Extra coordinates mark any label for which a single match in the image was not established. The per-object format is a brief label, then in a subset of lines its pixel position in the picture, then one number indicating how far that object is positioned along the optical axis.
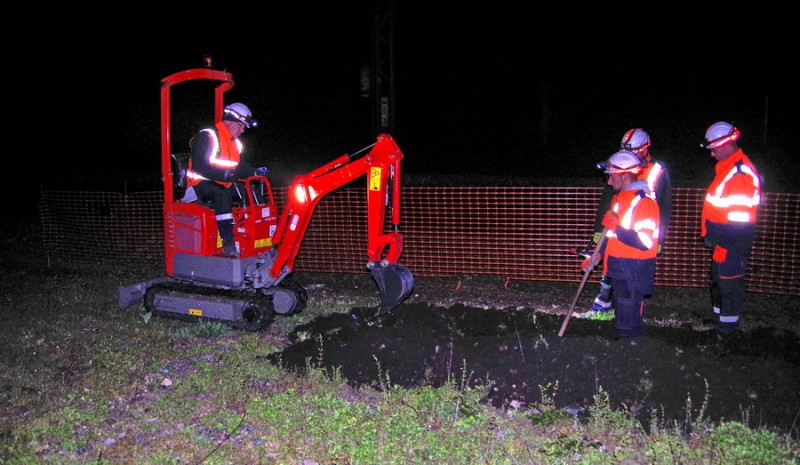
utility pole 12.95
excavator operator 7.07
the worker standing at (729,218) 6.38
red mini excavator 6.89
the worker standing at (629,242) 5.55
